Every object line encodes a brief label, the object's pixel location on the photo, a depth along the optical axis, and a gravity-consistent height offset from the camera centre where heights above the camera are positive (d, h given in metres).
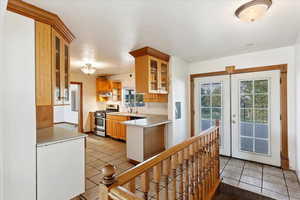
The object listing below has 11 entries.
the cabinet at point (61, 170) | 1.64 -0.86
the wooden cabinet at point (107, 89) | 5.78 +0.43
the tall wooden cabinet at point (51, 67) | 1.66 +0.42
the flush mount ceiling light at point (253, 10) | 1.46 +0.94
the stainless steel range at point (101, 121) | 5.43 -0.80
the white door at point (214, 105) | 3.49 -0.14
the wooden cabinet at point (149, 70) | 2.99 +0.65
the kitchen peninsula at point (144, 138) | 2.97 -0.85
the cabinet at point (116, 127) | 4.75 -0.92
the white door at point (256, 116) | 2.98 -0.37
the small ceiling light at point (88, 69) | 3.93 +0.85
